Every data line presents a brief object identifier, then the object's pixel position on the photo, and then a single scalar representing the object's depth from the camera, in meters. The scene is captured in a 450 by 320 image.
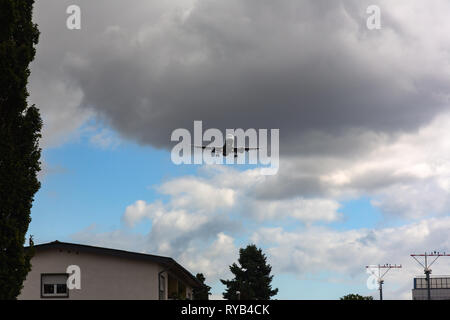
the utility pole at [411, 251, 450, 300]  91.81
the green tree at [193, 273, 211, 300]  64.41
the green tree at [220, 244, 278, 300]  85.19
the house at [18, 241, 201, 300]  34.12
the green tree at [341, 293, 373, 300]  94.42
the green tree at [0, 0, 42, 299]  21.73
